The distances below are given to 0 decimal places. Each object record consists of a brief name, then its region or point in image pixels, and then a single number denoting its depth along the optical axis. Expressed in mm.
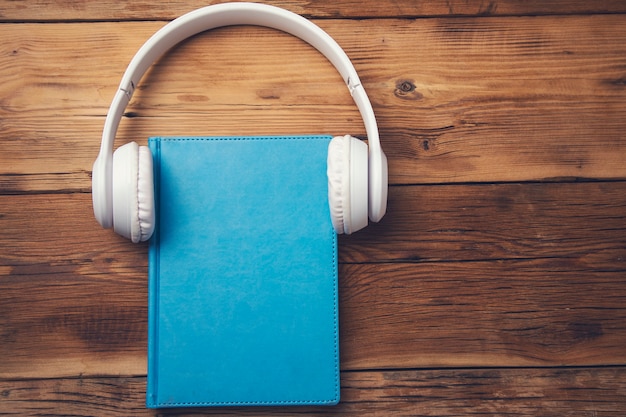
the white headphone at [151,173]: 757
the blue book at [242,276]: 851
